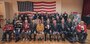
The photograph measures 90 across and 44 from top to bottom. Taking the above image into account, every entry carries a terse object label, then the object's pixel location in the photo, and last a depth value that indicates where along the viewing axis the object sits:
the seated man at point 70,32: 2.35
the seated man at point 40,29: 2.38
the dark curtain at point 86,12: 3.14
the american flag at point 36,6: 3.10
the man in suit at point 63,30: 2.41
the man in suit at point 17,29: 2.38
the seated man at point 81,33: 2.30
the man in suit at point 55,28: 2.38
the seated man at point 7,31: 2.36
